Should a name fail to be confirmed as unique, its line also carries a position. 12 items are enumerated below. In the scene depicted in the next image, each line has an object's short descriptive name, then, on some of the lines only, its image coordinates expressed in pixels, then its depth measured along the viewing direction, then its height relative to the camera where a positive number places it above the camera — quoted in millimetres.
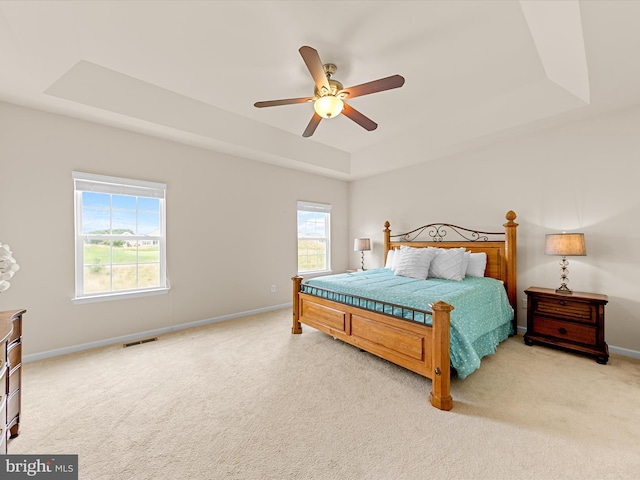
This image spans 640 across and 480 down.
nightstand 2672 -864
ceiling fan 2014 +1254
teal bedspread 2205 -604
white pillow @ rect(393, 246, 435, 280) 3472 -305
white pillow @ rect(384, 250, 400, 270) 4042 -295
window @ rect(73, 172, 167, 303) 3092 +40
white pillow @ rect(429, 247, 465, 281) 3373 -318
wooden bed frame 2006 -792
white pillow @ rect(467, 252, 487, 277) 3596 -337
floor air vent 3164 -1233
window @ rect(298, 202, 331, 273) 5180 +62
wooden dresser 1346 -778
